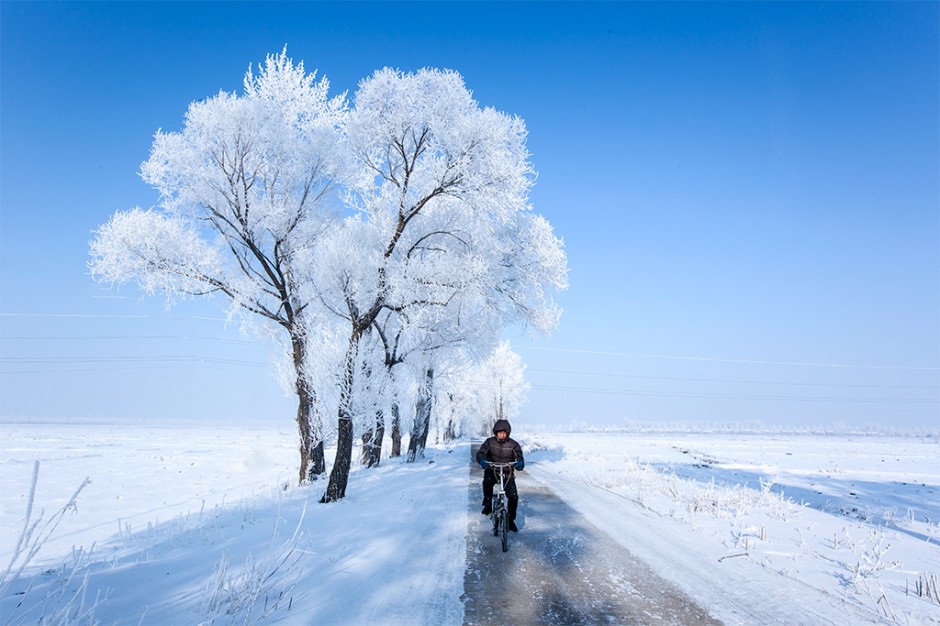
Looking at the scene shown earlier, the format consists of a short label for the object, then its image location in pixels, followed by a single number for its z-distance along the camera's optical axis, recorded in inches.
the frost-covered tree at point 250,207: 514.0
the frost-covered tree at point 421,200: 483.5
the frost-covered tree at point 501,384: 2418.8
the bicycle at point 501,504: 299.3
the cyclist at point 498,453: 354.9
